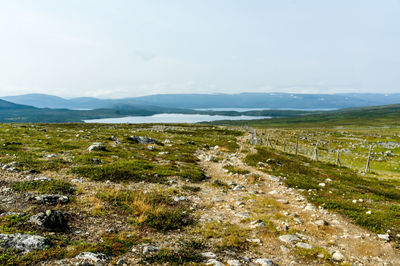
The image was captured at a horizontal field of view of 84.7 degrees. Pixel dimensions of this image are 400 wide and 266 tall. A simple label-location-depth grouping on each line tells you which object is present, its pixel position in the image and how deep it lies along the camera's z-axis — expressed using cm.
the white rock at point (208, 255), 743
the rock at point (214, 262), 687
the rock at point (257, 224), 996
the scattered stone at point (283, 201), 1355
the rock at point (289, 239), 898
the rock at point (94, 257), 648
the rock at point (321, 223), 1063
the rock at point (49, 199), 1000
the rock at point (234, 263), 703
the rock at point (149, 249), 718
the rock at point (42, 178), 1266
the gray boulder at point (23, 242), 654
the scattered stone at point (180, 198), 1244
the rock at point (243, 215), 1102
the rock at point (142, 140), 3284
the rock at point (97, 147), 2258
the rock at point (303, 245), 859
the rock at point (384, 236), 944
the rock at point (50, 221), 802
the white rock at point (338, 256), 793
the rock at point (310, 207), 1255
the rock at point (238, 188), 1542
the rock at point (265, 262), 729
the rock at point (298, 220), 1080
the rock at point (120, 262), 648
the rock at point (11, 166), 1406
